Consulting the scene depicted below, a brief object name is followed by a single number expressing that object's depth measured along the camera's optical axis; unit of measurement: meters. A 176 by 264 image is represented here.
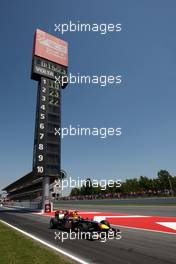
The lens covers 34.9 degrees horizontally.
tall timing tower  37.81
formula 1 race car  11.95
